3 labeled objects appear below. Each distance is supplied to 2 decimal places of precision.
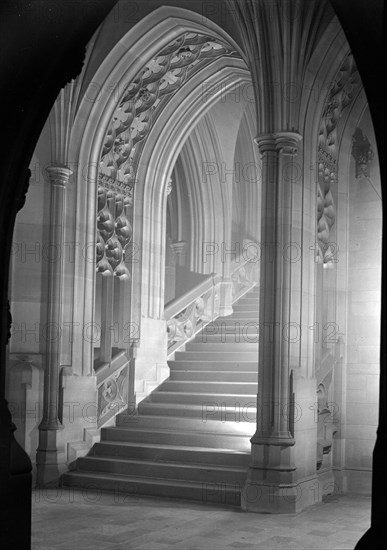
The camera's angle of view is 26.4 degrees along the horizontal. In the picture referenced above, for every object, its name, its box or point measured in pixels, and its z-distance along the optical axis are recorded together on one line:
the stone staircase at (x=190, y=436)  8.44
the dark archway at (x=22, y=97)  2.63
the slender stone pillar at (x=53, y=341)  9.12
